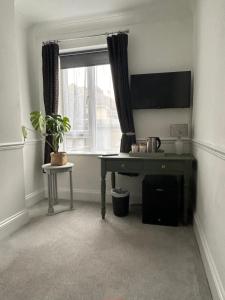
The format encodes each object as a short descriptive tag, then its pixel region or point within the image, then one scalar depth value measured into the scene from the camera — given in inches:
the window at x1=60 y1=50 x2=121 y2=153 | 125.2
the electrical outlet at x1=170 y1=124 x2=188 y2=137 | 104.6
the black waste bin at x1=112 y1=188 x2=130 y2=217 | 105.5
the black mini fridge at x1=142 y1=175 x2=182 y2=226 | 93.3
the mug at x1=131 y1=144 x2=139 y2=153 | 102.7
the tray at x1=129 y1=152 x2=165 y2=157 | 97.3
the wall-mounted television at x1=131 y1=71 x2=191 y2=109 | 107.0
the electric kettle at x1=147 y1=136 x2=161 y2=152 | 101.2
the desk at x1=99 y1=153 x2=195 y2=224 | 92.4
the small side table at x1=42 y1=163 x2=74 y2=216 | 108.6
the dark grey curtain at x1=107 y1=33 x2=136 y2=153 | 112.1
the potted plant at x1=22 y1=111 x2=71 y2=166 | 112.4
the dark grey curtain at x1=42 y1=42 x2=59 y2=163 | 123.3
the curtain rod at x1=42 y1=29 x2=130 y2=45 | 114.2
